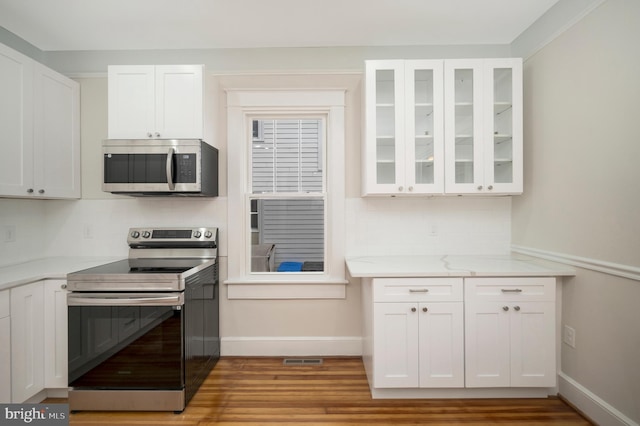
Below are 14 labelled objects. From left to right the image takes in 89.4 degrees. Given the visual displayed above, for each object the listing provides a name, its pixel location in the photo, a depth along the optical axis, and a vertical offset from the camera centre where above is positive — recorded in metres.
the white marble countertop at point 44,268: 2.07 -0.41
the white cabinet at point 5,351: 1.93 -0.83
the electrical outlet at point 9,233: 2.53 -0.16
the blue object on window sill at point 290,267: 3.00 -0.51
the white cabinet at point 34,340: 1.99 -0.84
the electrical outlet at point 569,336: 2.17 -0.85
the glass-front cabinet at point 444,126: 2.49 +0.67
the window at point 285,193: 2.85 +0.18
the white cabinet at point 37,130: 2.21 +0.63
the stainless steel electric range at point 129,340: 2.05 -0.81
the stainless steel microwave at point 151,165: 2.43 +0.36
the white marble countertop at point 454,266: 2.16 -0.39
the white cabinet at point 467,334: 2.17 -0.82
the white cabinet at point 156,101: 2.50 +0.87
